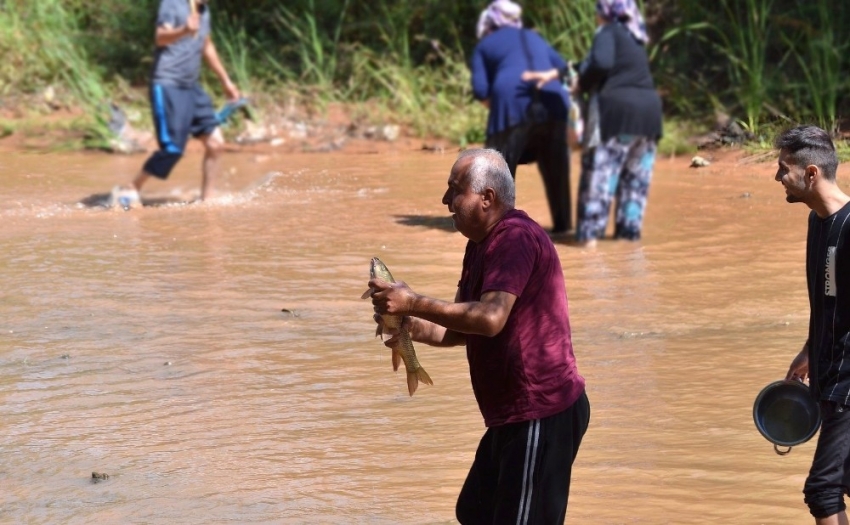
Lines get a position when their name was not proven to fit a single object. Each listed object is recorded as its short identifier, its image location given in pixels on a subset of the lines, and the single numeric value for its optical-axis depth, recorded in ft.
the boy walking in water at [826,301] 23.18
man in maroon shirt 20.86
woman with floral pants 52.31
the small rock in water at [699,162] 76.24
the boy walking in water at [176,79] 61.62
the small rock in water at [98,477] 29.30
